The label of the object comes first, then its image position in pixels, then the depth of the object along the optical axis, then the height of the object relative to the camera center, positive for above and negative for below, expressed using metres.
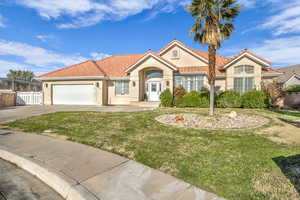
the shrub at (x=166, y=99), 15.38 -0.17
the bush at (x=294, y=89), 19.14 +1.13
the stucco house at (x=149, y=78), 15.91 +2.16
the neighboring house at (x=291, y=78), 28.42 +3.77
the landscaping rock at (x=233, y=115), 9.20 -1.03
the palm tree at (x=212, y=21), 8.77 +4.40
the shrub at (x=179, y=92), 15.96 +0.54
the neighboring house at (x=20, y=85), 26.92 +1.99
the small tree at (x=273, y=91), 14.36 +0.65
